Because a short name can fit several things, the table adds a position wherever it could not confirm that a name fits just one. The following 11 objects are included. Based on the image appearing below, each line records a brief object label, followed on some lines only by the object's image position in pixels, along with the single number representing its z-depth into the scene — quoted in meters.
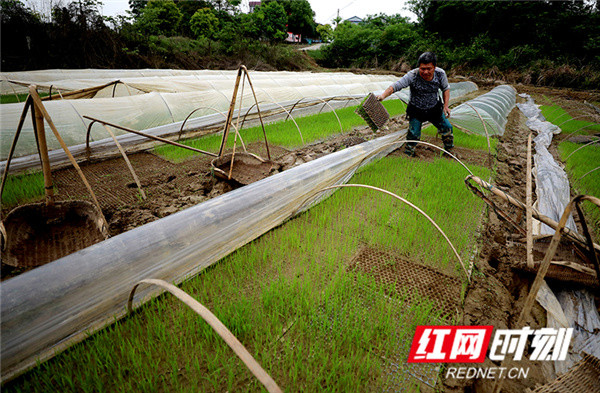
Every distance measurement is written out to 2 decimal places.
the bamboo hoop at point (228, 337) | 0.54
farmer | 3.27
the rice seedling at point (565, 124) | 5.82
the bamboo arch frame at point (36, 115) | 1.31
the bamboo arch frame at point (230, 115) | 2.06
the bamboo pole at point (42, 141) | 1.35
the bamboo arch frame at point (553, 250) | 0.77
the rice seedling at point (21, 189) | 2.35
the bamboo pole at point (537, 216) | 1.22
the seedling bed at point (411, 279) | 1.56
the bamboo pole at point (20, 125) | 1.37
